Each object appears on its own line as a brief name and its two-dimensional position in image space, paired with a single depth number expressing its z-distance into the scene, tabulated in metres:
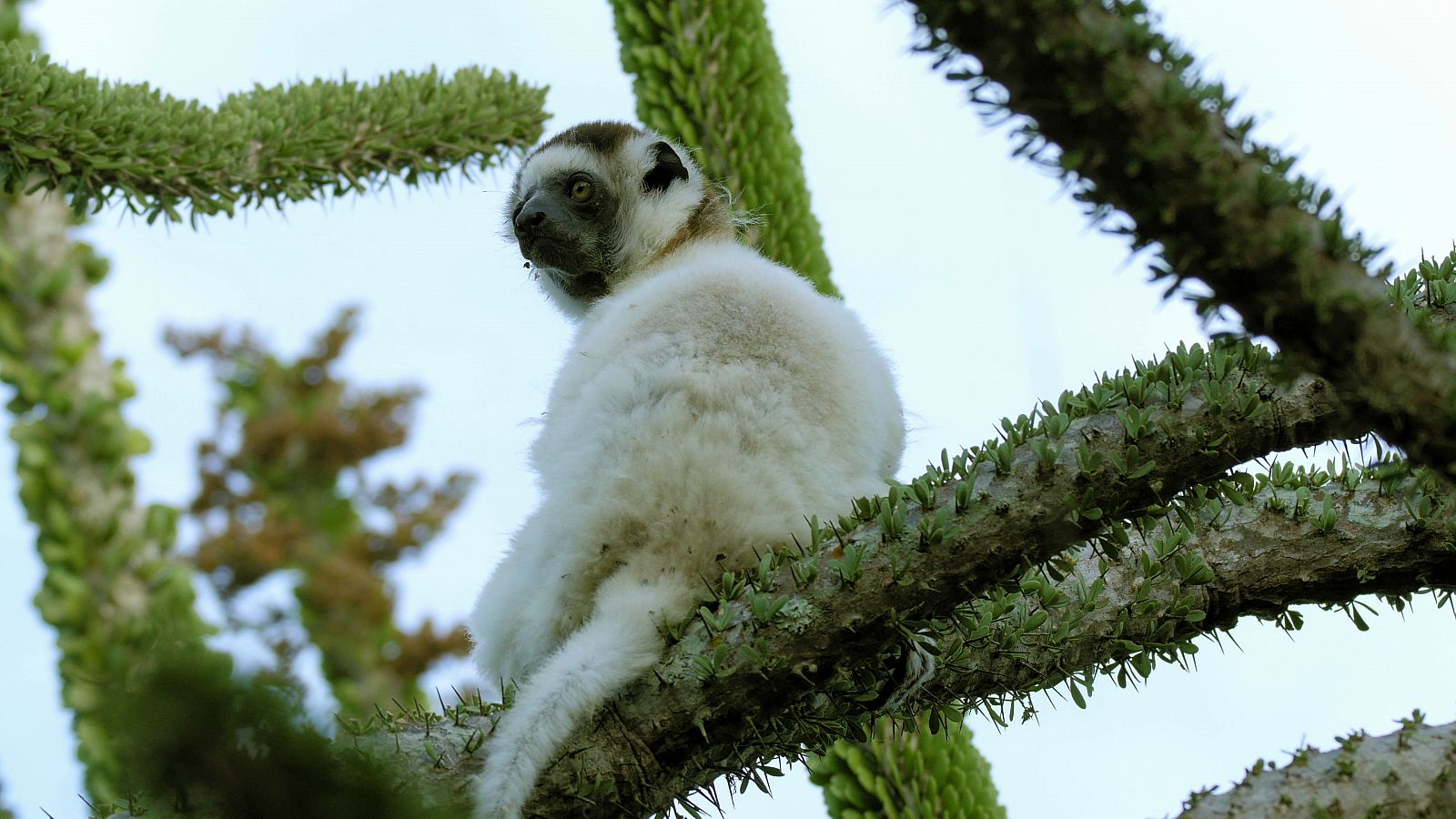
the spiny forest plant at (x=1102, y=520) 2.85
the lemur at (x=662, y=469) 5.41
